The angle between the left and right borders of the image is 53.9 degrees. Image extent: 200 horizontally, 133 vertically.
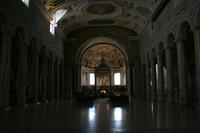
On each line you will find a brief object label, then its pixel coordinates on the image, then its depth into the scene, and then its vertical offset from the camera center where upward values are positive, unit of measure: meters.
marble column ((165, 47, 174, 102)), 15.02 +0.56
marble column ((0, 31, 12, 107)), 11.27 +0.83
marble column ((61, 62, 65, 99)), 27.05 +0.46
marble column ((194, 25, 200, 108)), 10.35 +1.80
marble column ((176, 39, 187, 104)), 12.60 +0.82
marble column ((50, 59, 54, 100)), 21.13 +0.05
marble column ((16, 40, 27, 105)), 14.00 +0.60
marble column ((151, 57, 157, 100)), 19.61 -0.12
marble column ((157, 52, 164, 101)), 17.22 +0.11
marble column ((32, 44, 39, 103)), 16.27 +0.94
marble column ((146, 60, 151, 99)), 22.47 +0.44
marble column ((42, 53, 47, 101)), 18.56 +0.53
